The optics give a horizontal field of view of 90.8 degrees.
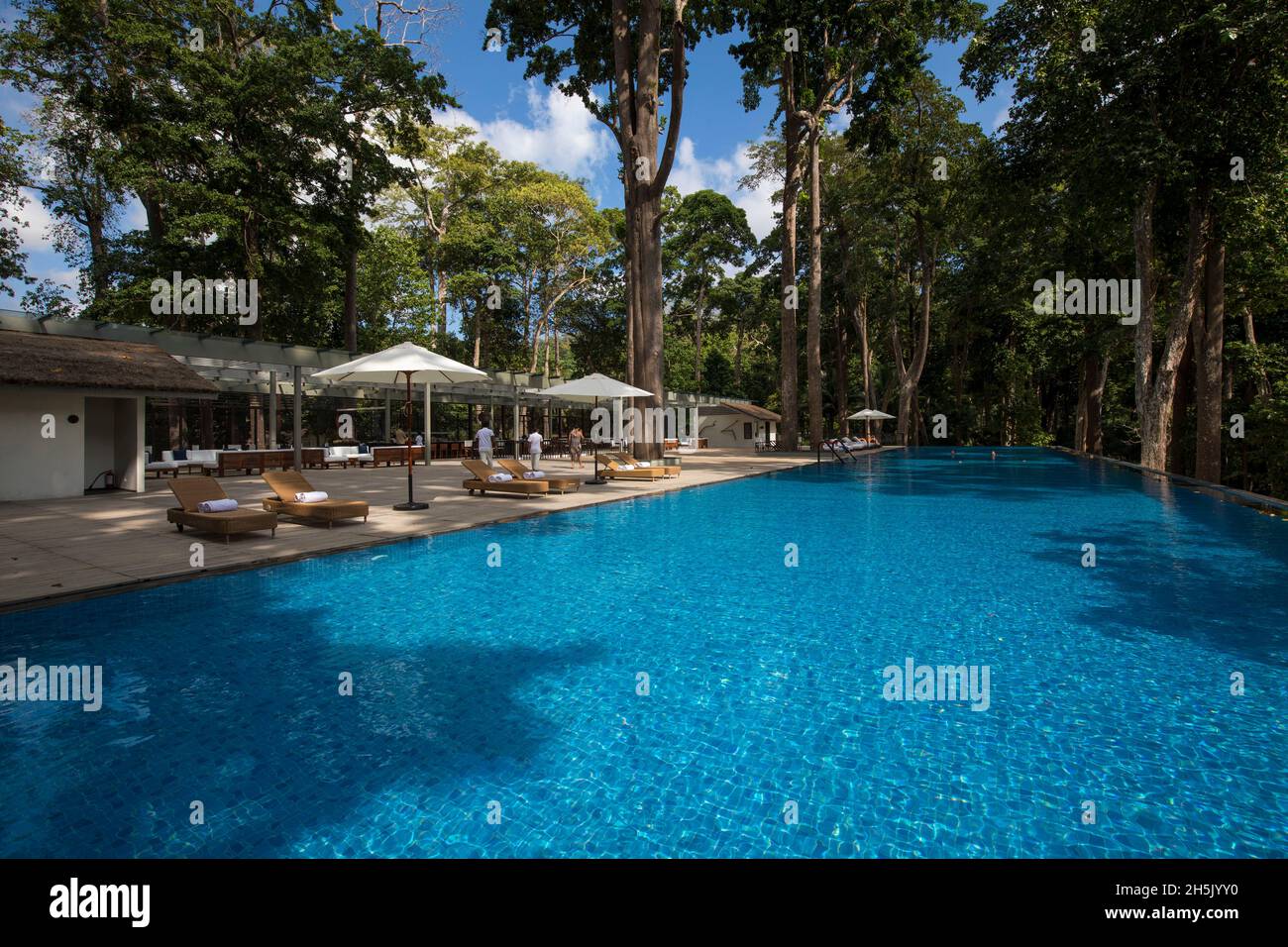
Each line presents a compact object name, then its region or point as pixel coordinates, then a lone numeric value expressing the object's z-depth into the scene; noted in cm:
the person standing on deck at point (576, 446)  2511
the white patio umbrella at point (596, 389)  1684
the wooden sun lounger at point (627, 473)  1816
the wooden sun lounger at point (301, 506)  984
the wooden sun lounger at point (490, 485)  1404
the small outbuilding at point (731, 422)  4450
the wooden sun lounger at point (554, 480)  1460
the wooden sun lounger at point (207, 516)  858
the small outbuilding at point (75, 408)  1252
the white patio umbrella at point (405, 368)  1150
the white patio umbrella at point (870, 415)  3544
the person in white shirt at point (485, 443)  1920
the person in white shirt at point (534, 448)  1981
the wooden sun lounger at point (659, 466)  1924
